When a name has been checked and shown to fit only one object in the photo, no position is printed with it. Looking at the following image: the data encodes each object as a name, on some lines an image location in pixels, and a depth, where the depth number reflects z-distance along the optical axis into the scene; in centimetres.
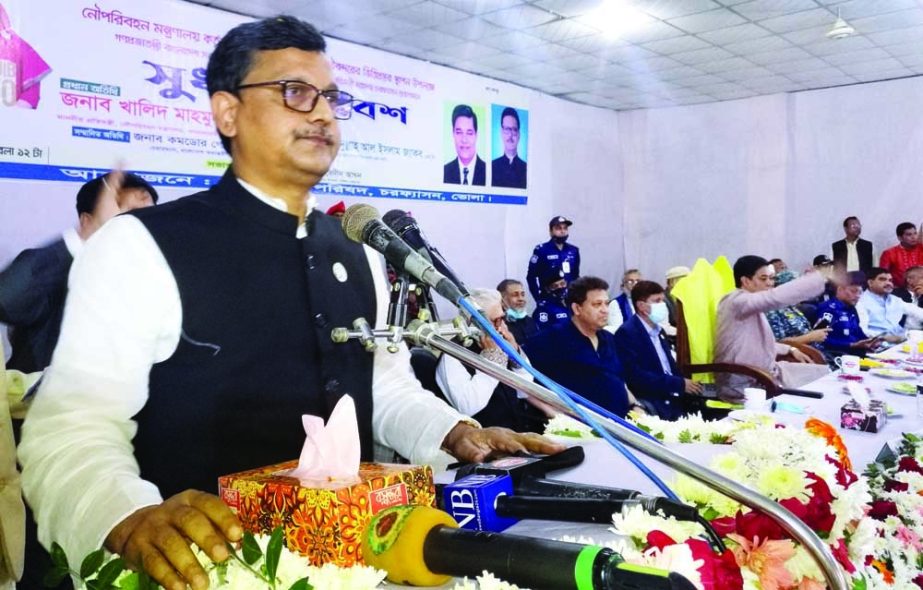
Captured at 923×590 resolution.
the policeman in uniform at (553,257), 770
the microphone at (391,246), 98
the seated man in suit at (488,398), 319
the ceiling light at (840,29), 563
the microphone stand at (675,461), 74
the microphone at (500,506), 102
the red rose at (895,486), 166
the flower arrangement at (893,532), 111
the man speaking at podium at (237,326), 113
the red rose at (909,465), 180
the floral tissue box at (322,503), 84
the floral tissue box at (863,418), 246
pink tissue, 91
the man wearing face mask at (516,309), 544
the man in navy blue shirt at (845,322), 554
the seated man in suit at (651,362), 402
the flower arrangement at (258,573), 76
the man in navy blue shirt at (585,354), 369
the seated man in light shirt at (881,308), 614
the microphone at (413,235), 105
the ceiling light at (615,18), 552
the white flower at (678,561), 74
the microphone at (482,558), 63
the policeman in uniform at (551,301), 695
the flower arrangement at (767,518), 83
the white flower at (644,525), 87
